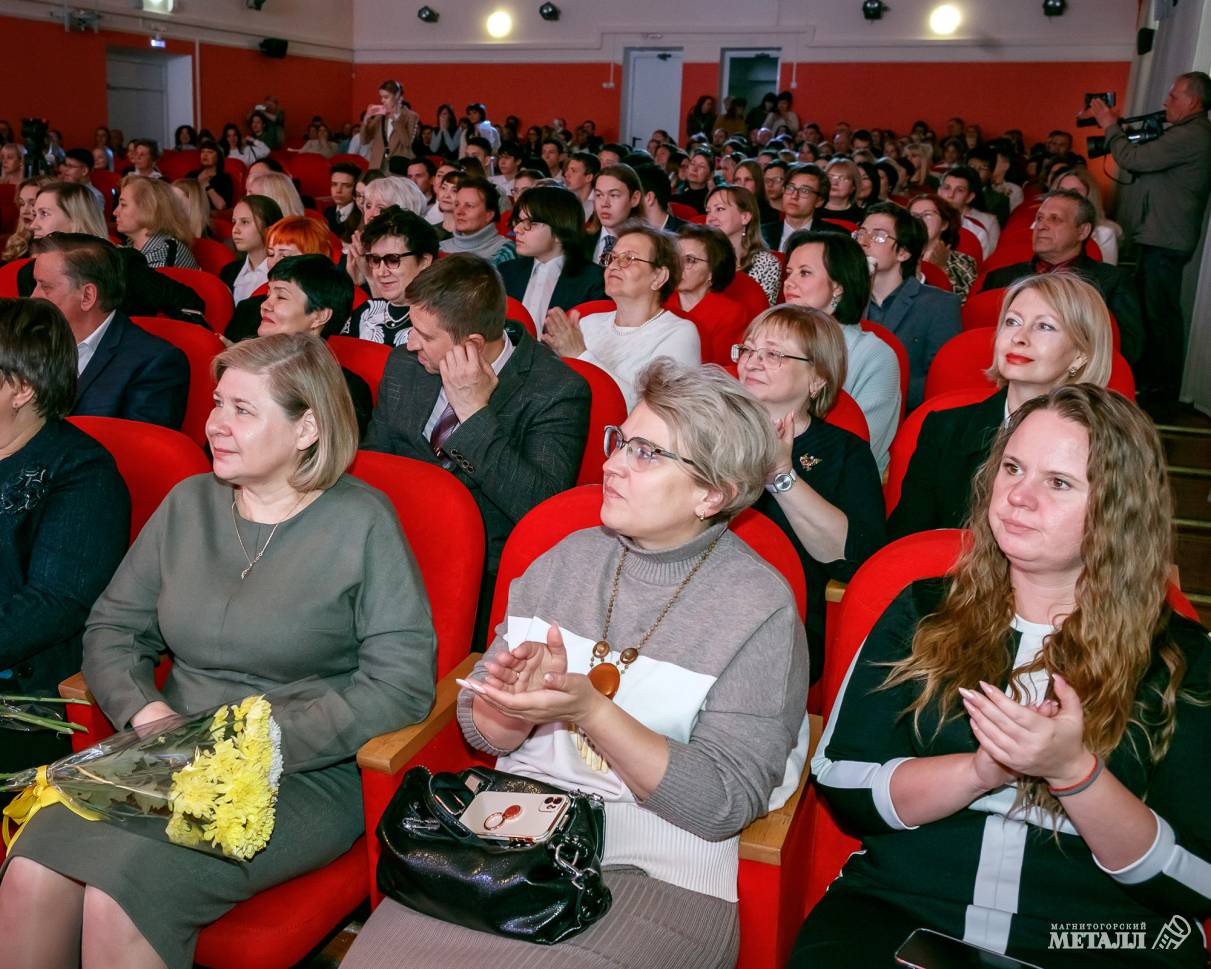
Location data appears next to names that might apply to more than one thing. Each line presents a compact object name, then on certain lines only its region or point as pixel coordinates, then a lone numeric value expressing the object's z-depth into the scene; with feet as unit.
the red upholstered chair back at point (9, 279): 14.35
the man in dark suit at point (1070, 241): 15.19
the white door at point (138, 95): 47.03
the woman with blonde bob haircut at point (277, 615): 5.94
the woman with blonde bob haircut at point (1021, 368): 8.43
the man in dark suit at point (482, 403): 8.52
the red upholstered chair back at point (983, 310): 14.93
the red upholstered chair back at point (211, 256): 19.24
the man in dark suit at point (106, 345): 10.33
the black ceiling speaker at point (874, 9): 49.32
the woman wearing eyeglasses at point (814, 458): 7.81
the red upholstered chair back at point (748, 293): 16.12
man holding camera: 17.85
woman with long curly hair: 4.98
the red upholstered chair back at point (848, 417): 9.57
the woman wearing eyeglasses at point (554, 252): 15.72
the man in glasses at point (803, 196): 21.67
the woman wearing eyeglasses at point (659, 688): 5.24
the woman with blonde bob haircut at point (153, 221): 17.13
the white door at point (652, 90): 54.85
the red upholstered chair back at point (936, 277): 16.92
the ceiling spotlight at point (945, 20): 48.98
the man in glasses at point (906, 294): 14.33
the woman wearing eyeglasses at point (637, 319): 12.44
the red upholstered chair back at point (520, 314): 13.44
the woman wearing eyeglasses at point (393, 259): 12.64
